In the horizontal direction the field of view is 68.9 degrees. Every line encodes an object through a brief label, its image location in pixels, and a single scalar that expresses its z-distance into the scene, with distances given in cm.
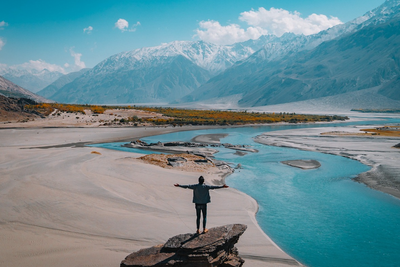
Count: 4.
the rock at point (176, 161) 2318
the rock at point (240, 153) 3256
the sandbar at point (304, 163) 2535
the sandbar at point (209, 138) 4378
